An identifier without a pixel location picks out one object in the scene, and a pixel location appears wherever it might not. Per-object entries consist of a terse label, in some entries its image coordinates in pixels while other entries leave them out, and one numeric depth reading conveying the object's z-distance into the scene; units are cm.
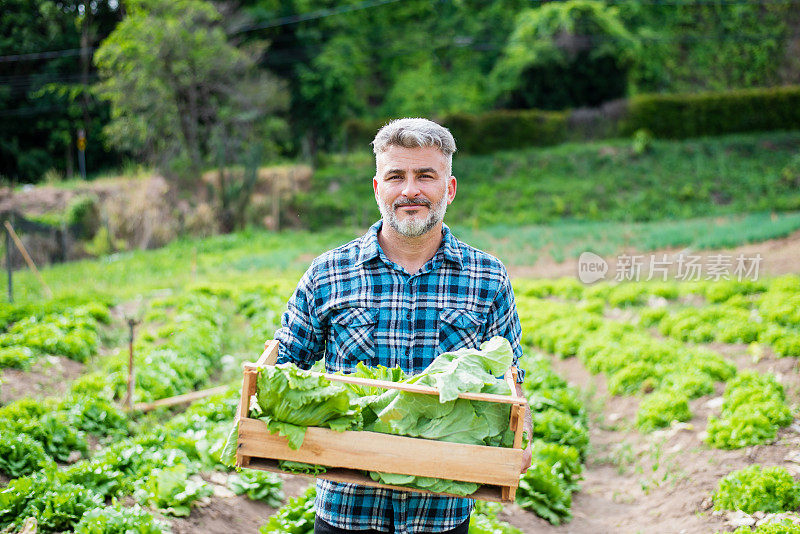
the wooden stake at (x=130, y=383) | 718
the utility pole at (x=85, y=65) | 2431
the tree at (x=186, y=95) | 2703
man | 312
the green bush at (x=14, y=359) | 857
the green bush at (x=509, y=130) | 3256
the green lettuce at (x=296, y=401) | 276
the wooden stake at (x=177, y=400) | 783
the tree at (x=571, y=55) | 3372
